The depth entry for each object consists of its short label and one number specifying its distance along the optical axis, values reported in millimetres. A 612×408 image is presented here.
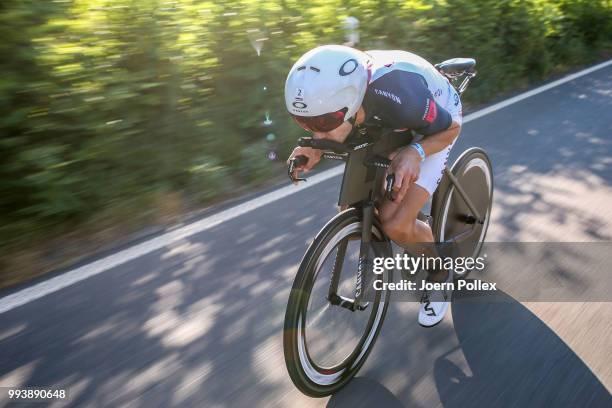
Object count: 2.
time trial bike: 2445
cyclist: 2213
